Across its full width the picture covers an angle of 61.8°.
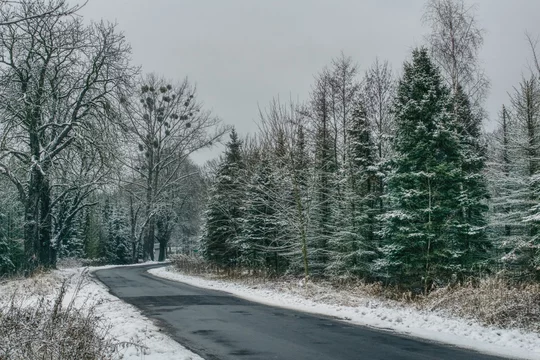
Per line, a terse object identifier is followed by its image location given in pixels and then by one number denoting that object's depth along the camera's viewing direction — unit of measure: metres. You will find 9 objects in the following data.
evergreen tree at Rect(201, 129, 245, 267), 32.50
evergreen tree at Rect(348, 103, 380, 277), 23.06
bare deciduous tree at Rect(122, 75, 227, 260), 46.47
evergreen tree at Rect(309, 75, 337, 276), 23.94
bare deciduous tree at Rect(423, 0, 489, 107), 23.17
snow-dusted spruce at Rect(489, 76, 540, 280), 21.44
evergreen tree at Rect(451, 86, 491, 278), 20.20
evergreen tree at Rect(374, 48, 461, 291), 19.50
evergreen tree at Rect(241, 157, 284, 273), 26.94
